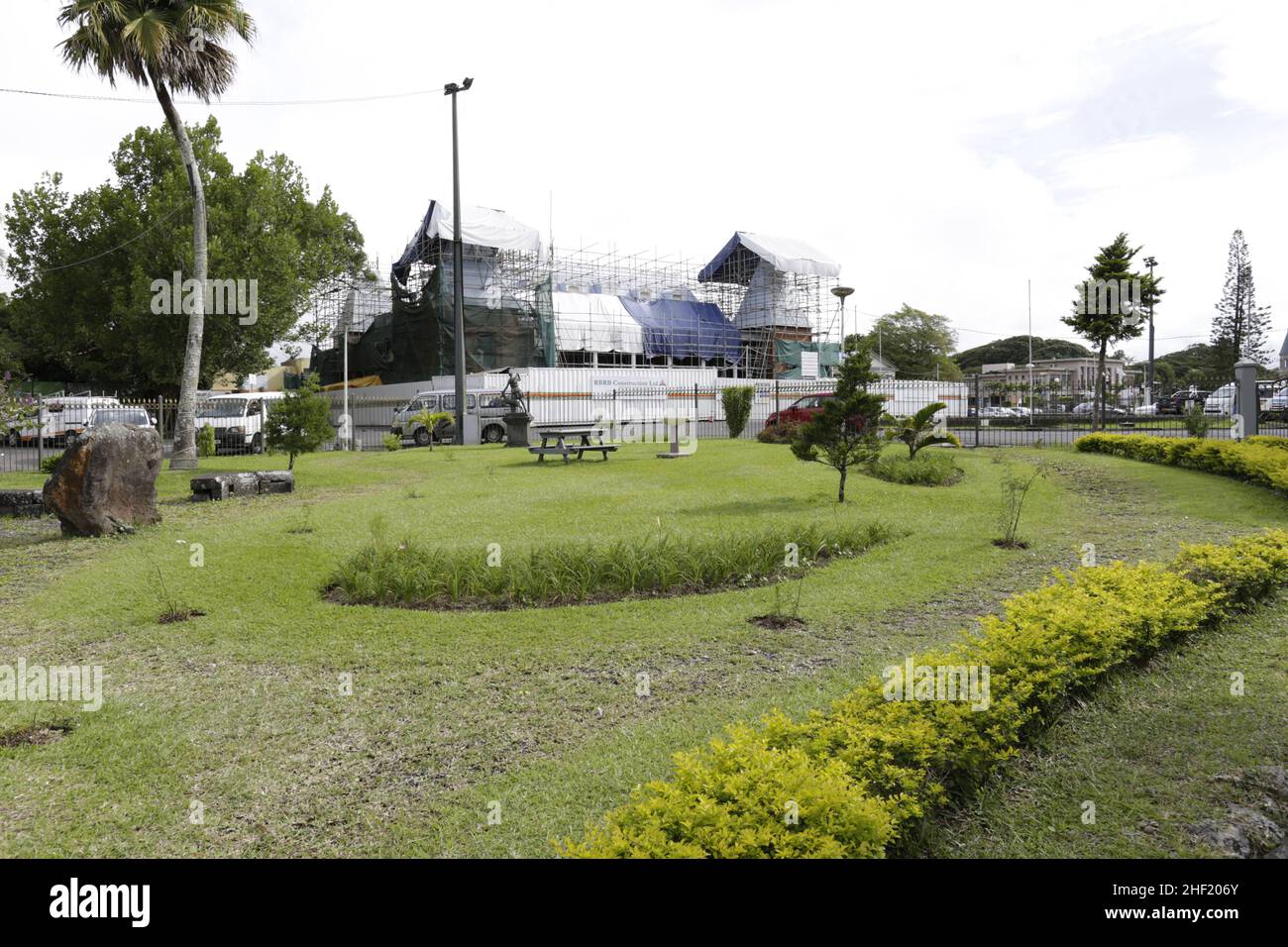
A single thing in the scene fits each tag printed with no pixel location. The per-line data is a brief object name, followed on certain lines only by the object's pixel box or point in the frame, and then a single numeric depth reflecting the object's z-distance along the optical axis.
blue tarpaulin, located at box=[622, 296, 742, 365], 47.91
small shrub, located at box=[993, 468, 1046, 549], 8.88
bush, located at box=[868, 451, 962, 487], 13.68
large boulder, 9.73
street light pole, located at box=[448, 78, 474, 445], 25.53
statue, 24.02
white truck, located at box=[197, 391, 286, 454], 24.70
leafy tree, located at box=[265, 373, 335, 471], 14.84
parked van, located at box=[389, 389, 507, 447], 27.19
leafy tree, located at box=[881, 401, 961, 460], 15.51
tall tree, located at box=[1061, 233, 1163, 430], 24.81
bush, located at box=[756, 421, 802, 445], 24.00
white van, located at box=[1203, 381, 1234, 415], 25.30
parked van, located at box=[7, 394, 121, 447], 24.09
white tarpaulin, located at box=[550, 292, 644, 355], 44.69
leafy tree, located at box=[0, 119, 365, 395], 31.95
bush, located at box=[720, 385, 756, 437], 27.97
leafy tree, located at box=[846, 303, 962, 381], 71.31
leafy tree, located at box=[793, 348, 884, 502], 11.27
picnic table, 17.75
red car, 24.58
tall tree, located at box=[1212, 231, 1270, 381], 53.94
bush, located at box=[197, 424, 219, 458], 21.84
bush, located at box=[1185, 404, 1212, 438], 19.23
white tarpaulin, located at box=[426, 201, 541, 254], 42.19
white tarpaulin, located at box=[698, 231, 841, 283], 52.56
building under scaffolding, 41.69
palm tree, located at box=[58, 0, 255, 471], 16.69
